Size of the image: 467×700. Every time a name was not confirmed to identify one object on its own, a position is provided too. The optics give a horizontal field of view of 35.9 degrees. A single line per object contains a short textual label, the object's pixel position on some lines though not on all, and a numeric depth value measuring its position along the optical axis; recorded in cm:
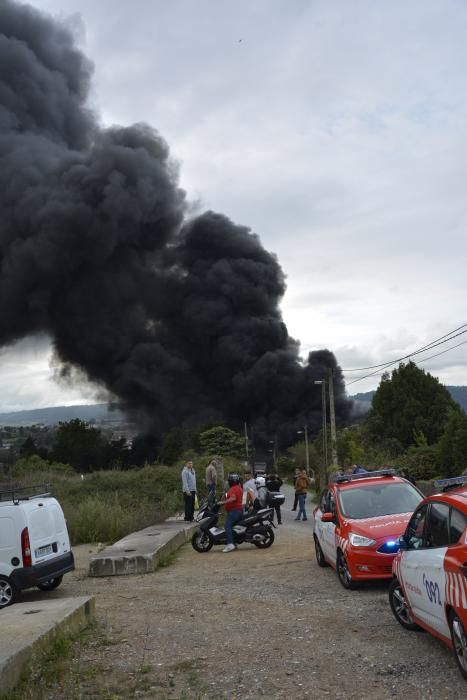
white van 880
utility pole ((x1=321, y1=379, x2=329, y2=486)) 3106
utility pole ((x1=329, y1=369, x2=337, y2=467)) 2973
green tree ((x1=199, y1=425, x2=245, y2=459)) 5191
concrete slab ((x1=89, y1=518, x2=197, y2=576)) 1122
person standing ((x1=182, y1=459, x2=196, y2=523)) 1670
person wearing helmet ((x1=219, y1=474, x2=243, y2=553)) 1248
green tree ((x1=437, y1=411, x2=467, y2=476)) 2688
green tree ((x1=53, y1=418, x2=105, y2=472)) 6612
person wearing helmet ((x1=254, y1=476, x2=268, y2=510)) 1689
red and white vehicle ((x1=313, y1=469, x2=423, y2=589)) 789
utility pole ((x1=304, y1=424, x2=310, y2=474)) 5008
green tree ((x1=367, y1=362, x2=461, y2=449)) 5316
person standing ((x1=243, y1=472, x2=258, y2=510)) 1536
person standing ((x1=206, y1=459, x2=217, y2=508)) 1762
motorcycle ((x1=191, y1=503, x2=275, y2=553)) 1298
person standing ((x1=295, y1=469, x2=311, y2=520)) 1908
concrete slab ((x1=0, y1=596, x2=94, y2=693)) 468
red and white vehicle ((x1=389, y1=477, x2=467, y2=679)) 455
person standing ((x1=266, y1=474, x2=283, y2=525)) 2048
